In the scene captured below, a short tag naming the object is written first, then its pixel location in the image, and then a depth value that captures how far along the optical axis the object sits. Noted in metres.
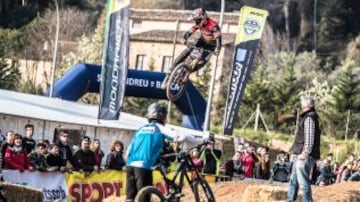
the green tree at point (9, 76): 54.25
